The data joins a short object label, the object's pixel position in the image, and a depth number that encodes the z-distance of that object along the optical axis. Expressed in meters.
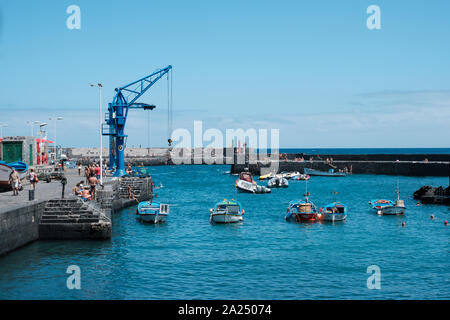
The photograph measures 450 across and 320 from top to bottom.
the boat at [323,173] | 116.06
